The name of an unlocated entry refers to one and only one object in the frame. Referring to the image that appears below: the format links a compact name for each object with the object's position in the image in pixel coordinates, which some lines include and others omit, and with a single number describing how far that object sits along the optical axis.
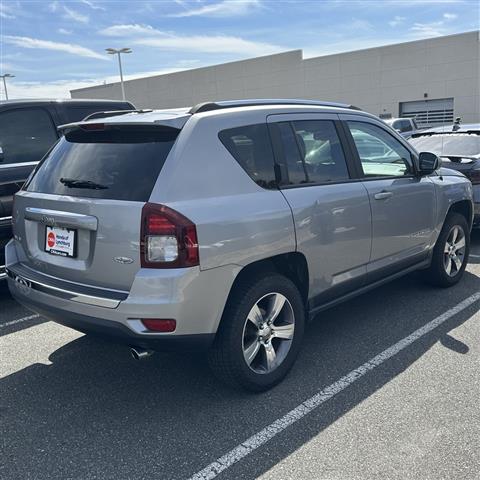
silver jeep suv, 2.83
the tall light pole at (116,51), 39.50
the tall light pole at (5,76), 51.62
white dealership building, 31.31
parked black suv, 5.07
